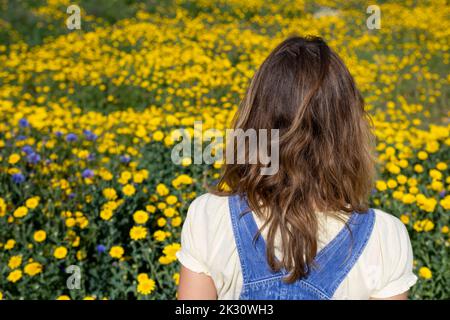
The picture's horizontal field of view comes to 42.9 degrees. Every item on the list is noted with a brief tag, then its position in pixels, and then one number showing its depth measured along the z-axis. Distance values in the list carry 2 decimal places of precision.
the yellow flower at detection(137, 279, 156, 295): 2.54
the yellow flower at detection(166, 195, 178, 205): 3.08
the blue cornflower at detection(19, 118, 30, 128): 4.06
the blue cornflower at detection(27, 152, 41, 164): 3.55
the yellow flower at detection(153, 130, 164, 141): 3.82
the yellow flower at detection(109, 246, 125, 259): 2.77
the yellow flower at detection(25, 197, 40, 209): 3.03
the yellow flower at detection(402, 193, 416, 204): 3.20
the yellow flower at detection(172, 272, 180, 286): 2.69
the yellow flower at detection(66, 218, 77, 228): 2.88
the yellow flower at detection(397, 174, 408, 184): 3.42
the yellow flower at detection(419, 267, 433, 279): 2.61
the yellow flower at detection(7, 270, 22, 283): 2.63
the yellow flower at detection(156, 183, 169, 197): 3.17
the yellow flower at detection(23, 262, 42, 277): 2.64
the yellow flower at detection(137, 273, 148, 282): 2.57
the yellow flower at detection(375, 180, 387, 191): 3.26
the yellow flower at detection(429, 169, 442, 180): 3.40
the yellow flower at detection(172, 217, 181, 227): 3.00
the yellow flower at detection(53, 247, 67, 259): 2.73
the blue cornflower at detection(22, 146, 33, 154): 3.61
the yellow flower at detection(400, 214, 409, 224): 3.13
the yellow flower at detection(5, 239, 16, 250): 2.79
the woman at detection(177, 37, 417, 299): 1.35
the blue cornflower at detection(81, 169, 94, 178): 3.32
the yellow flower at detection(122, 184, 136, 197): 3.17
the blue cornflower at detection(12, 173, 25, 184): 3.35
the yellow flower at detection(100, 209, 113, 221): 2.92
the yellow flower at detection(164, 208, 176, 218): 3.02
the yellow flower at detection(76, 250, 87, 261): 2.80
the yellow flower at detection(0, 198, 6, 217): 3.04
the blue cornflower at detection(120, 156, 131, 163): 3.63
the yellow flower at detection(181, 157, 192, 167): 3.49
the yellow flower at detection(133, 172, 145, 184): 3.26
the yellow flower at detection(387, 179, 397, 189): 3.31
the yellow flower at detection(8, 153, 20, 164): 3.41
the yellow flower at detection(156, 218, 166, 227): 3.01
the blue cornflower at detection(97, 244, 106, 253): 2.86
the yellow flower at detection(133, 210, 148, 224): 2.88
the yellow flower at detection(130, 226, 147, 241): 2.84
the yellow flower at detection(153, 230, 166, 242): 2.85
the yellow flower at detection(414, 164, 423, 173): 3.52
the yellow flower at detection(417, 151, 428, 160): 3.71
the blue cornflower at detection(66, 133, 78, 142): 3.83
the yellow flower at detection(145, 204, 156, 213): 3.05
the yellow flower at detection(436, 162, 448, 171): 3.59
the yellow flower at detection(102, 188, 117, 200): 3.06
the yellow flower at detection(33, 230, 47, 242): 2.82
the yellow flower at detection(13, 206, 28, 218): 2.96
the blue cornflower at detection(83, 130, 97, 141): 3.96
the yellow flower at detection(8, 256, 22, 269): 2.70
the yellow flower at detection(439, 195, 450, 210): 3.17
